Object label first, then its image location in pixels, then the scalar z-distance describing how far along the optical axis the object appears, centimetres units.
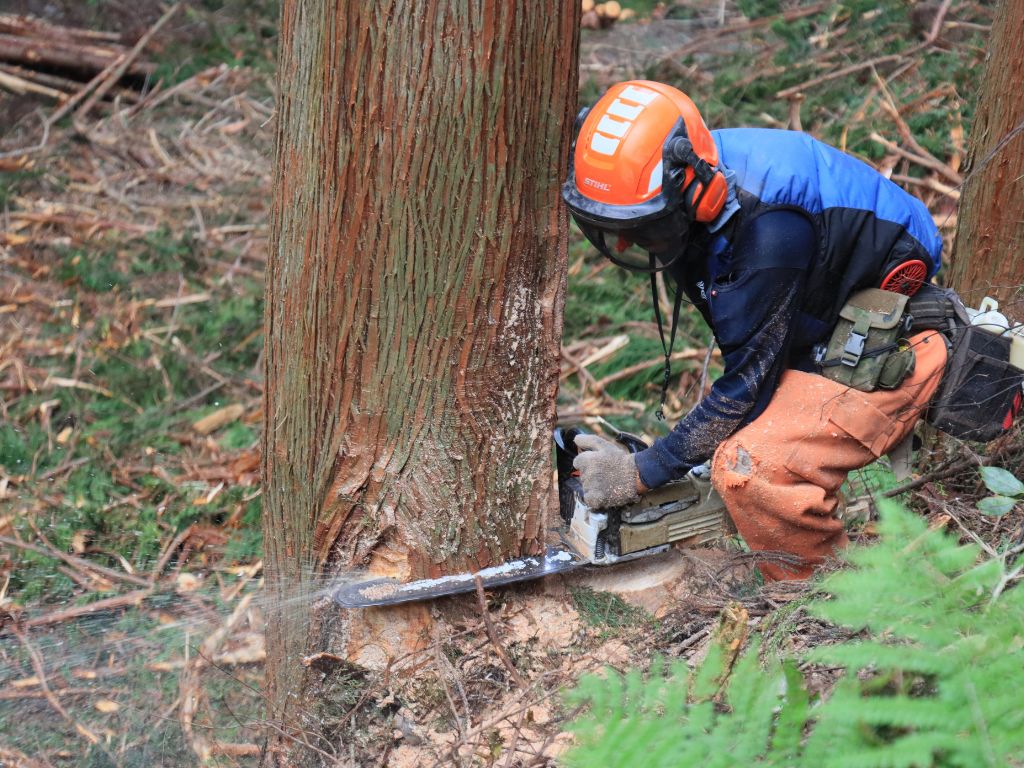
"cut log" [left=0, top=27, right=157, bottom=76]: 880
